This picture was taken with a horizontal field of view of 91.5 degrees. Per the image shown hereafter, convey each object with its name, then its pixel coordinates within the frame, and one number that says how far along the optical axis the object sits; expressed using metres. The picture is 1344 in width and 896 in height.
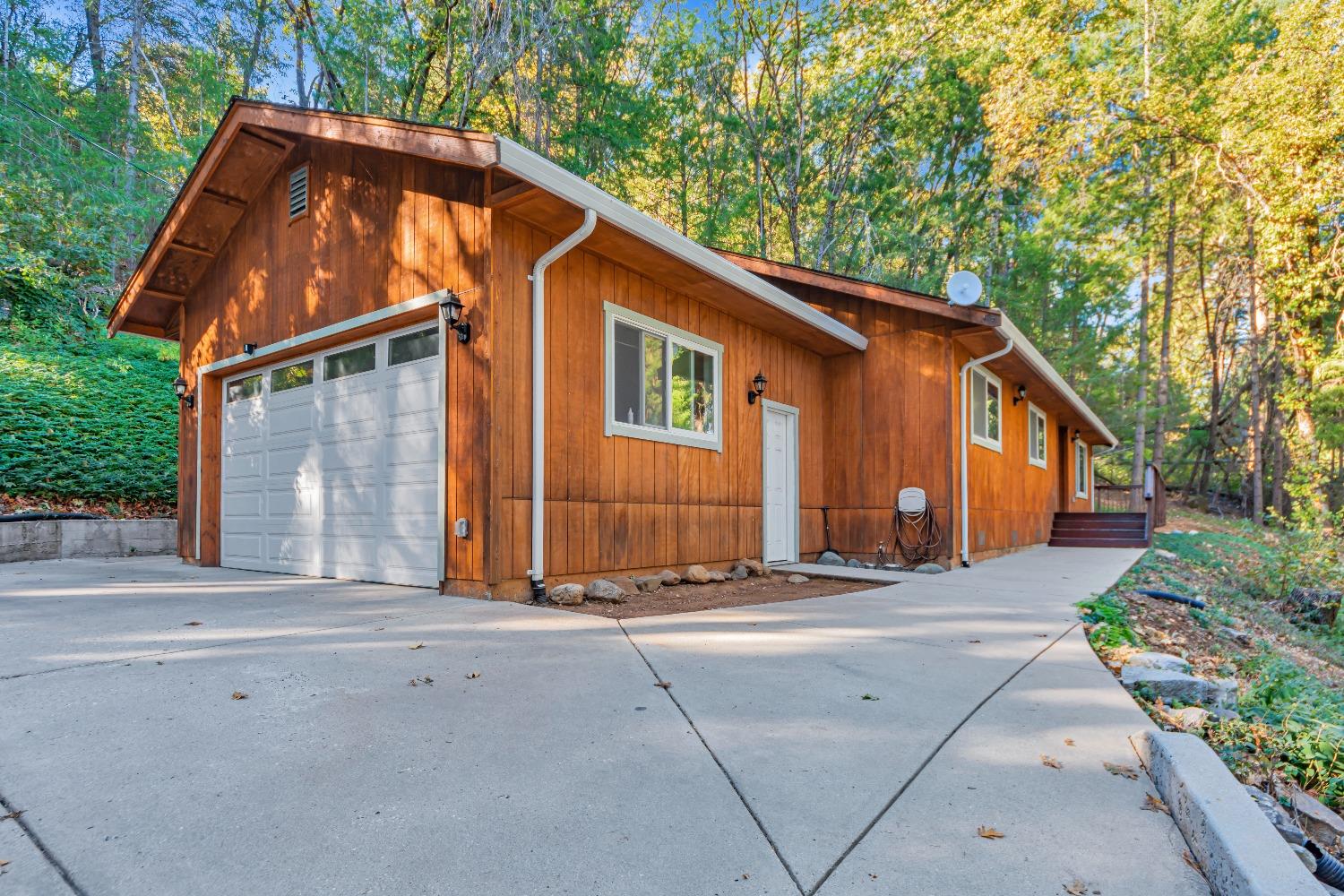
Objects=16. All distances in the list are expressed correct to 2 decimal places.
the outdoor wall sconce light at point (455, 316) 4.71
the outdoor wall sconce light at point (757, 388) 7.21
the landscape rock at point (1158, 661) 3.24
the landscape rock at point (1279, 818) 1.77
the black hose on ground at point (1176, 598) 6.06
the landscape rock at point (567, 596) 4.77
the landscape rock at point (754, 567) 6.90
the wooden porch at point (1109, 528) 11.77
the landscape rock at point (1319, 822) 1.95
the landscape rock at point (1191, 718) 2.59
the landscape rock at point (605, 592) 4.99
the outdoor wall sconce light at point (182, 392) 7.35
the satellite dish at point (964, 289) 6.75
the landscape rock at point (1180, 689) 2.96
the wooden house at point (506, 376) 4.72
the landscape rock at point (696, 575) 6.12
